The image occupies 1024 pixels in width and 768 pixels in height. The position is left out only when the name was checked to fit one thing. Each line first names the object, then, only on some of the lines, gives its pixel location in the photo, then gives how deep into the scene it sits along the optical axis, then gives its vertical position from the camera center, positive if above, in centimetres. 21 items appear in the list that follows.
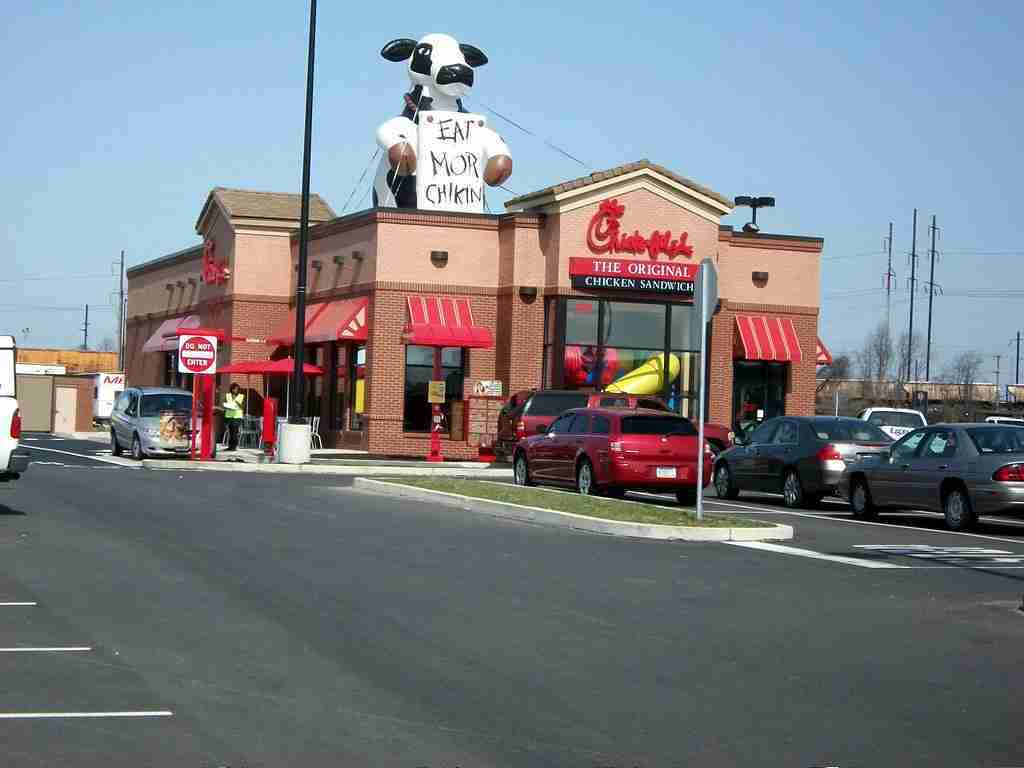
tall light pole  3331 +291
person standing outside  4112 -37
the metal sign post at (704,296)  1941 +154
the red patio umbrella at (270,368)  4528 +101
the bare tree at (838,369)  10781 +385
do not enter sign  3403 +100
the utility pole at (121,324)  8825 +451
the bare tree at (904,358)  8456 +379
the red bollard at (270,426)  3622 -55
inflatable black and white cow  4594 +791
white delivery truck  6681 +16
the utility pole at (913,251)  8036 +908
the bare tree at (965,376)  9204 +357
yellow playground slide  4371 +105
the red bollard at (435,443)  3784 -84
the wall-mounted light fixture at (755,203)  4900 +689
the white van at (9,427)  1870 -41
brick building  4281 +303
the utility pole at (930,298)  7581 +660
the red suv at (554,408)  3397 +9
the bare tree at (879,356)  8649 +430
